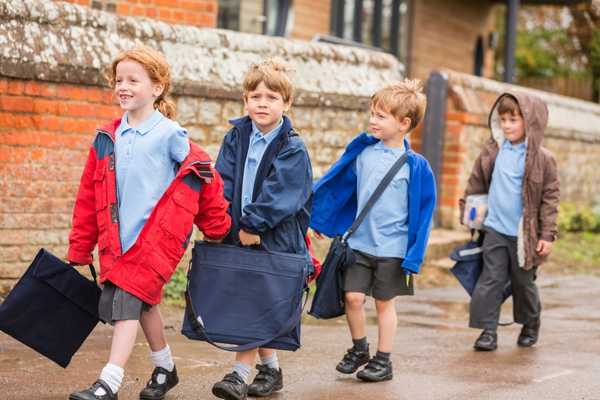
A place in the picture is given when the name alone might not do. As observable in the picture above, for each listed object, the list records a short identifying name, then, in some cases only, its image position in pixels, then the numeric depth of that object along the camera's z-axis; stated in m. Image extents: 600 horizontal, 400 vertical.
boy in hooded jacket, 10.55
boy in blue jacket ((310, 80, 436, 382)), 8.77
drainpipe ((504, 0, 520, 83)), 24.97
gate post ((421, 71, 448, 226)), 17.25
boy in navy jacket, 7.52
